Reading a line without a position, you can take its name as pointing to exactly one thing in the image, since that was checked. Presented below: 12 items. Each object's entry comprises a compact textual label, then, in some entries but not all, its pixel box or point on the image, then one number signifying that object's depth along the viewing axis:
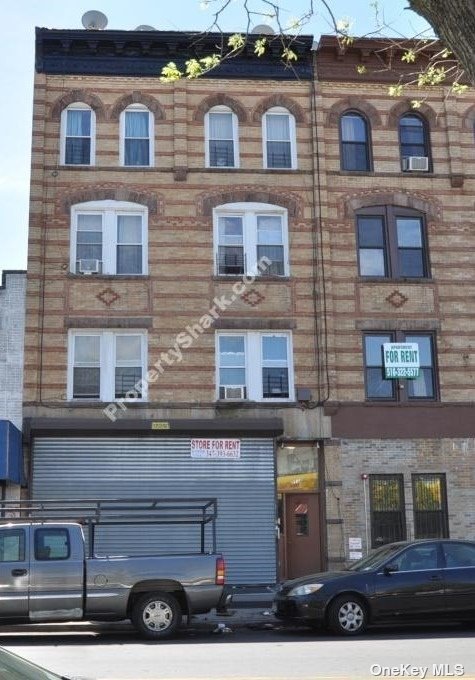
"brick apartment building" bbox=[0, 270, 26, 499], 18.47
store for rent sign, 19.88
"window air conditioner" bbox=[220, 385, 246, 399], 20.11
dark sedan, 12.97
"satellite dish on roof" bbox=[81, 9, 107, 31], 22.55
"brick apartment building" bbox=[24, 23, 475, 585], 19.77
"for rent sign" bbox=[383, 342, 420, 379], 20.55
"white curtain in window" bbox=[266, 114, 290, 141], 21.94
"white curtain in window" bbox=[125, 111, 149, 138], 21.55
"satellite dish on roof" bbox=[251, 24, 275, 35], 21.89
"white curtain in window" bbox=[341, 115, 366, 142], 22.12
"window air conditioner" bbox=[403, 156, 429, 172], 21.73
